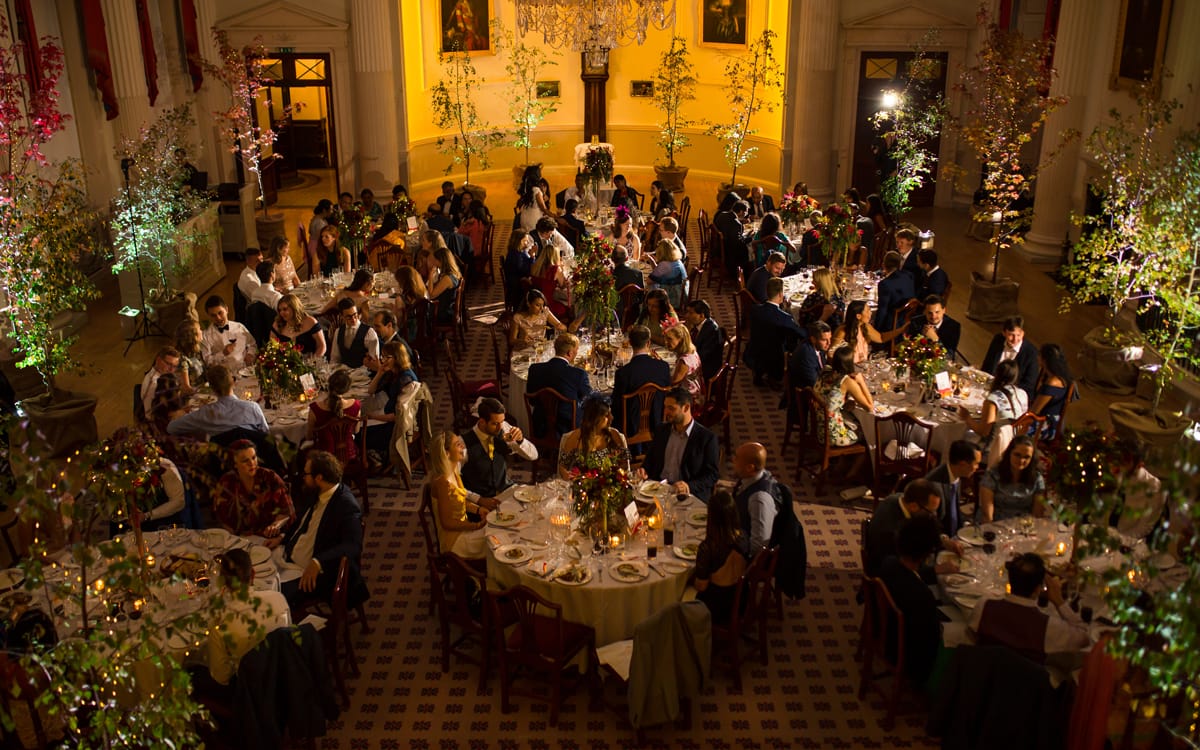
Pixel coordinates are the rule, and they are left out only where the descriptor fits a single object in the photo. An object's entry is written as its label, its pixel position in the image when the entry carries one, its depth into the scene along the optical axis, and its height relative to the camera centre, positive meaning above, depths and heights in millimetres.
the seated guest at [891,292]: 10719 -2251
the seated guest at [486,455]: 7184 -2554
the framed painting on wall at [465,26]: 19594 +478
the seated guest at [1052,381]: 8031 -2326
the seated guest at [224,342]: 9164 -2323
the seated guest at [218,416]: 7699 -2421
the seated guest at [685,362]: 8906 -2423
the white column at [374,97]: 17172 -657
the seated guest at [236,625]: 5375 -2746
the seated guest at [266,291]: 10461 -2159
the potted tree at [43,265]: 8766 -1614
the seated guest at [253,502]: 6863 -2678
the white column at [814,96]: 17453 -698
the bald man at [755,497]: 6566 -2554
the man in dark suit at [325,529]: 6492 -2708
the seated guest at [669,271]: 11703 -2230
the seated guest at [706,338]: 9797 -2443
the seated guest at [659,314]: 9812 -2247
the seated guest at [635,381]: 8555 -2455
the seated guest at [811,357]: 8953 -2384
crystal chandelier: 14570 +456
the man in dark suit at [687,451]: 7375 -2569
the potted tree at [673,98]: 19183 -764
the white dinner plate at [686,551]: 6309 -2760
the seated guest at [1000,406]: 7871 -2453
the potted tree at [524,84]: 19984 -545
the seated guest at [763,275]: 10914 -2165
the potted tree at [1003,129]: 11938 -827
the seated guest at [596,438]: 7180 -2438
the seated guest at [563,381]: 8562 -2452
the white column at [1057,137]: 14281 -1132
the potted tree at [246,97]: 15273 -557
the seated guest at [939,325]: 9352 -2409
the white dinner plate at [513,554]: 6332 -2783
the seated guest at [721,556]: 5980 -2664
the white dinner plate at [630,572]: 6125 -2786
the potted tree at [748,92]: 18484 -671
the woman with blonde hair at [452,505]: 6723 -2676
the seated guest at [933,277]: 10758 -2149
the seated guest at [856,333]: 9109 -2248
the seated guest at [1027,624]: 5520 -2761
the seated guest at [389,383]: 8477 -2454
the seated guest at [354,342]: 9312 -2335
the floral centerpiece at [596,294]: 9586 -2017
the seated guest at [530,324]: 9766 -2304
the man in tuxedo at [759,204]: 14703 -1965
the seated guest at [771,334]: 10227 -2551
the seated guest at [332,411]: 7883 -2490
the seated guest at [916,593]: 5812 -2766
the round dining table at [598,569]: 6129 -2793
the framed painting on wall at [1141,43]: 12211 +72
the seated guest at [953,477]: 6680 -2522
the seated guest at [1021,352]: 8625 -2314
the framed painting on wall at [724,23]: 19297 +498
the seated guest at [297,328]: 9328 -2242
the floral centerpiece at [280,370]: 8305 -2281
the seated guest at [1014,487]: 6852 -2619
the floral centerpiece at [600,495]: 6285 -2430
